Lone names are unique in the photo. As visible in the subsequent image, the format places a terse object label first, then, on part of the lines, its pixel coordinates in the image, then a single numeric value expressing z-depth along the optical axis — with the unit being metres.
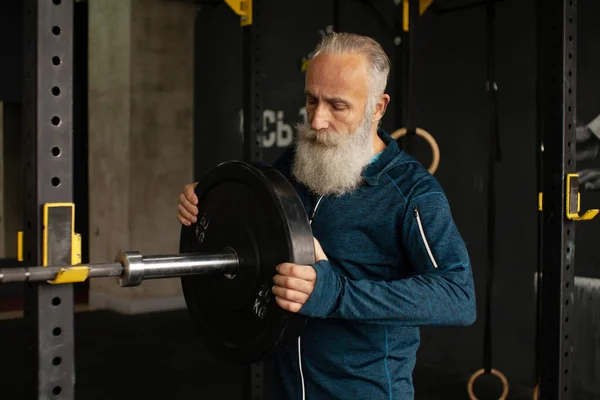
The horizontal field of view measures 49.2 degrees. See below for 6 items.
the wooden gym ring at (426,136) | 2.61
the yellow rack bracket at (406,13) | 3.10
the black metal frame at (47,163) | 1.16
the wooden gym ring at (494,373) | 3.13
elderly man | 1.32
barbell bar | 1.09
